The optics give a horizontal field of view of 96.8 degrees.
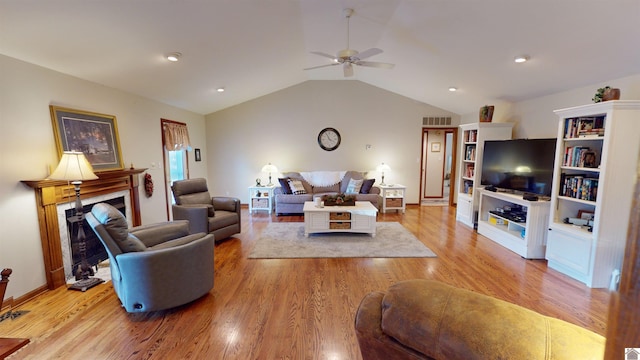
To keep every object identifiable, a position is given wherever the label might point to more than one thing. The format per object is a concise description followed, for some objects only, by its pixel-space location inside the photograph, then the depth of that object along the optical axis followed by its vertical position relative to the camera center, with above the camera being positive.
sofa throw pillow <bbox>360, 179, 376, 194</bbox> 6.15 -0.63
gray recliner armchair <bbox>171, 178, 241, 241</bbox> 4.02 -0.77
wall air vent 6.76 +0.89
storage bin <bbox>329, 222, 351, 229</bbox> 4.50 -1.06
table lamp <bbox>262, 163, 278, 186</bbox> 6.53 -0.25
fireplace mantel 2.74 -0.57
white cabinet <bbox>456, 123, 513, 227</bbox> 4.85 -0.07
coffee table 4.45 -0.98
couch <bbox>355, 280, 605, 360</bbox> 0.77 -0.51
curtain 5.05 +0.41
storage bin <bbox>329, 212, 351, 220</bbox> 4.49 -0.92
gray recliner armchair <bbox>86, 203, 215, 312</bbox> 2.34 -0.92
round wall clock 6.80 +0.45
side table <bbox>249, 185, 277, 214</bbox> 6.24 -0.88
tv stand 3.66 -0.94
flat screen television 3.73 -0.11
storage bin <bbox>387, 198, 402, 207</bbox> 6.25 -0.98
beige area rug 3.82 -1.27
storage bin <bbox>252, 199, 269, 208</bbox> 6.26 -0.99
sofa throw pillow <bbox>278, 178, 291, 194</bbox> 6.13 -0.56
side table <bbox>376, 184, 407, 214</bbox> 6.25 -0.89
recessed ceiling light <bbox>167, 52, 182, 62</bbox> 3.37 +1.23
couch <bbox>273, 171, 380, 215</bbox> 5.99 -0.69
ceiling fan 3.23 +1.19
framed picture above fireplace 3.00 +0.27
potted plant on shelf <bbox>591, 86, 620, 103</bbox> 2.90 +0.65
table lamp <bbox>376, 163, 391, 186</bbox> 6.72 -0.25
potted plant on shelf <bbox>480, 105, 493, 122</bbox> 4.84 +0.75
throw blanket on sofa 6.59 -0.47
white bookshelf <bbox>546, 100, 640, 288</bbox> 2.79 -0.28
